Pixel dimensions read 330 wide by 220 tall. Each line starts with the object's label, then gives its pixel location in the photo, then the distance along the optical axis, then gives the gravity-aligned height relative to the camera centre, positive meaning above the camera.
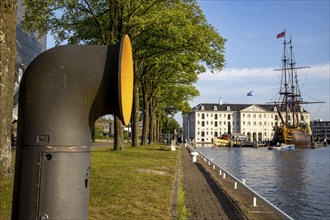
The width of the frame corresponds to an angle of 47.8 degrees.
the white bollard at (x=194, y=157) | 23.39 -1.33
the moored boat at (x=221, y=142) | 105.04 -1.64
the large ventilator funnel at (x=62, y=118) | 2.89 +0.14
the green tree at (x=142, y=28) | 20.48 +6.32
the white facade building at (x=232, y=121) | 141.00 +5.79
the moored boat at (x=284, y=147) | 88.00 -2.51
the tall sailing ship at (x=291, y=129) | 98.91 +2.15
